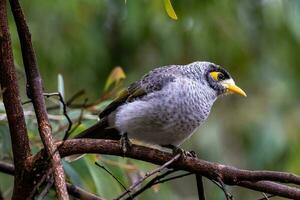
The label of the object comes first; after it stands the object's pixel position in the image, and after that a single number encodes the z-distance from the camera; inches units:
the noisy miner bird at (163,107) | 240.1
